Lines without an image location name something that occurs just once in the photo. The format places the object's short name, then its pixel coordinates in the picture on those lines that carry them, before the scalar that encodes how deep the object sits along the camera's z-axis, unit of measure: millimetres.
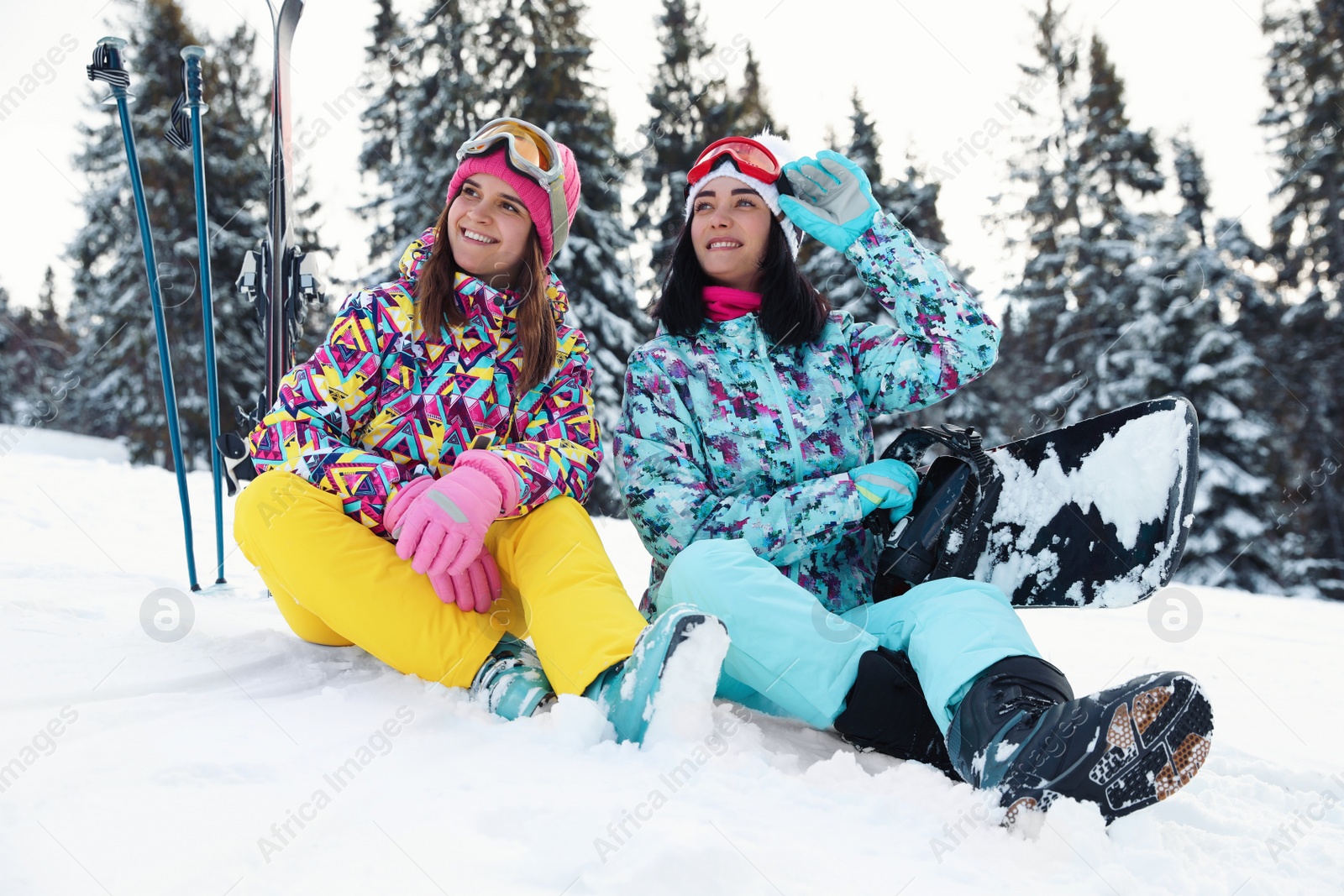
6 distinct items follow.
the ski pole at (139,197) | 2459
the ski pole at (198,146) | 2648
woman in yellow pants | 1570
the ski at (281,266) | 2783
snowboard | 1781
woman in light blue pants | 1148
